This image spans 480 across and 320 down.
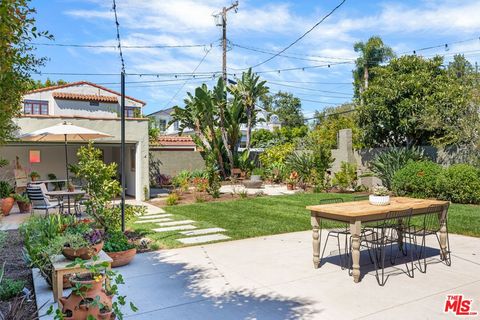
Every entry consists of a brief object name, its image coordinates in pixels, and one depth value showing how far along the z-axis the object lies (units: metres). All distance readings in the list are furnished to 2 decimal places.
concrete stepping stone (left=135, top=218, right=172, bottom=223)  10.25
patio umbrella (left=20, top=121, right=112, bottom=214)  10.57
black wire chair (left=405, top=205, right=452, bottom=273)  5.82
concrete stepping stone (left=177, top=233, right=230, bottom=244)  7.80
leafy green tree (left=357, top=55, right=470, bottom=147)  13.41
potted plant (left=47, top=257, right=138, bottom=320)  3.46
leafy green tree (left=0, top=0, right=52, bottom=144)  3.10
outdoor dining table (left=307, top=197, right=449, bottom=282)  5.07
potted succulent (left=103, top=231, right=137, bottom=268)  6.01
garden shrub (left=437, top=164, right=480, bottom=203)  11.69
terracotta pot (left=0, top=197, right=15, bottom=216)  10.86
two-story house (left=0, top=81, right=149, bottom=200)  13.12
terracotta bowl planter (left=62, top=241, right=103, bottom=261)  4.63
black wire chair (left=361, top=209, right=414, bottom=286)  5.33
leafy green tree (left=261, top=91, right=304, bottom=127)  46.72
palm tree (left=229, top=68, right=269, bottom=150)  20.64
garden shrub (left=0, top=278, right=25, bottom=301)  4.65
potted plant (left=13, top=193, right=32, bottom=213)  11.55
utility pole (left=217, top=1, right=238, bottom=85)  23.07
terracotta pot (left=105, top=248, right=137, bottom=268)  5.98
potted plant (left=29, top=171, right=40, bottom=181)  14.05
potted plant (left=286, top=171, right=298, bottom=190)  17.71
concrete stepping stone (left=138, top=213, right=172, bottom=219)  10.95
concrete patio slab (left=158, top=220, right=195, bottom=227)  9.64
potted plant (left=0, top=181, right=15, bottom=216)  10.88
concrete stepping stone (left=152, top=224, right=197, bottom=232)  8.97
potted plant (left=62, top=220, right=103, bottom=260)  4.64
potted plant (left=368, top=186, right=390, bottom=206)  5.71
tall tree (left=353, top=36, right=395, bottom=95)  30.83
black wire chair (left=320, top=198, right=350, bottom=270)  5.97
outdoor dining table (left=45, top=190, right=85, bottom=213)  9.88
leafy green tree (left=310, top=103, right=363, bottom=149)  18.64
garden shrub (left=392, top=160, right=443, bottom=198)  12.50
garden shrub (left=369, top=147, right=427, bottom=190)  14.38
